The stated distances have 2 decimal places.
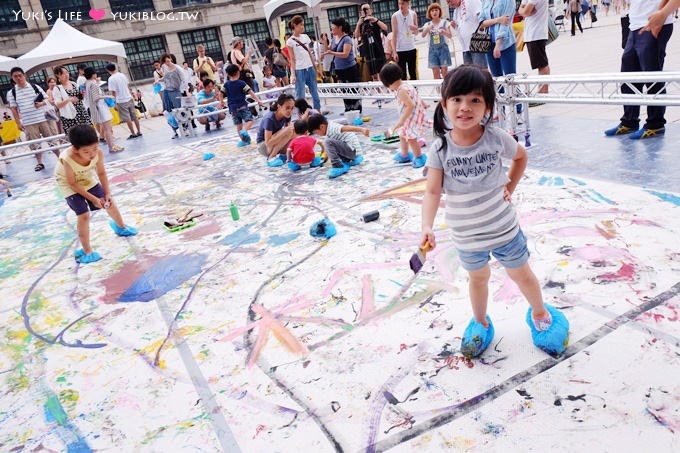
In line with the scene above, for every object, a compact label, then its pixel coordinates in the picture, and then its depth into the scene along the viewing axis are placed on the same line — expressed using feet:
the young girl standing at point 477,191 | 6.49
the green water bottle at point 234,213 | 15.71
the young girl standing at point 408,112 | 16.73
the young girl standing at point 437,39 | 27.66
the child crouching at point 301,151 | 20.58
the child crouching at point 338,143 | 18.83
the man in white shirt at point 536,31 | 19.71
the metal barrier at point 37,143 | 28.93
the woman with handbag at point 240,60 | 35.76
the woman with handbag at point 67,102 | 35.04
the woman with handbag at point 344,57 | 29.37
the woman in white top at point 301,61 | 28.68
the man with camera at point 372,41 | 30.75
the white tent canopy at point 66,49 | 46.44
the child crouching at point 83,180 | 13.38
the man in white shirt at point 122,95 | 35.58
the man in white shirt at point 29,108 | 29.94
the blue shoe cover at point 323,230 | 12.89
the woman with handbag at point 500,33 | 19.86
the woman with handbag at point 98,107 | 31.81
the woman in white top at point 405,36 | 27.48
